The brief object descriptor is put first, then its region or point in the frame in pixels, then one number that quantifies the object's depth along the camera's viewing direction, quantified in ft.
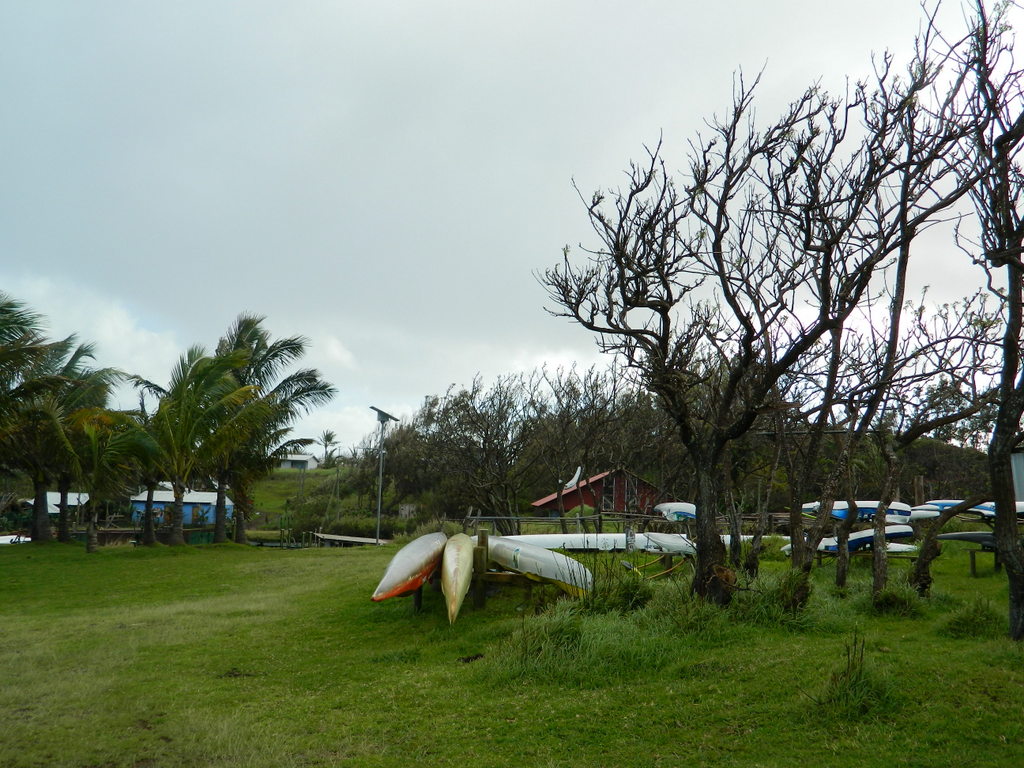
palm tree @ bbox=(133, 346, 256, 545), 68.39
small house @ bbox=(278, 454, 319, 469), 282.44
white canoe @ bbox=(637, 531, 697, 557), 44.68
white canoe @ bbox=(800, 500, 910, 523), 63.72
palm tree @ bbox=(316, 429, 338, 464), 250.18
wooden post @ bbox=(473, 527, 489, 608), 31.60
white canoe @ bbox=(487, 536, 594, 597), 30.01
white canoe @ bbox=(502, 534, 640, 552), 46.06
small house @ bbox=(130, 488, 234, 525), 118.79
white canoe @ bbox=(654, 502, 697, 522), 68.83
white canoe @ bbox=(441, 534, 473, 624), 28.90
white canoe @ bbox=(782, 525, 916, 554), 48.75
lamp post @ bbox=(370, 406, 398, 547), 88.58
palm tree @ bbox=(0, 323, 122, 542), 58.80
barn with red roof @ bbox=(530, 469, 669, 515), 98.67
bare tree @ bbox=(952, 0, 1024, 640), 20.35
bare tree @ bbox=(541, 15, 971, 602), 26.14
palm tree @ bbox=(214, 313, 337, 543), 81.71
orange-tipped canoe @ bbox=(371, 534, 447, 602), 29.58
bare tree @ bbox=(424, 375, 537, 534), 85.30
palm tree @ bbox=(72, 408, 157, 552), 62.28
